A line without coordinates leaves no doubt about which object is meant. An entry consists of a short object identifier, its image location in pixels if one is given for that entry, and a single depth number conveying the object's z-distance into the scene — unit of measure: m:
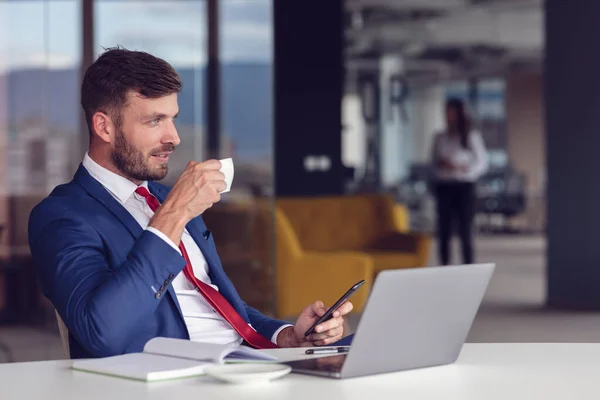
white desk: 2.39
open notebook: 2.57
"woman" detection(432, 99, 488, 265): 14.19
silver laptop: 2.51
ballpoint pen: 2.99
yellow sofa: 11.13
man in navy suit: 3.02
